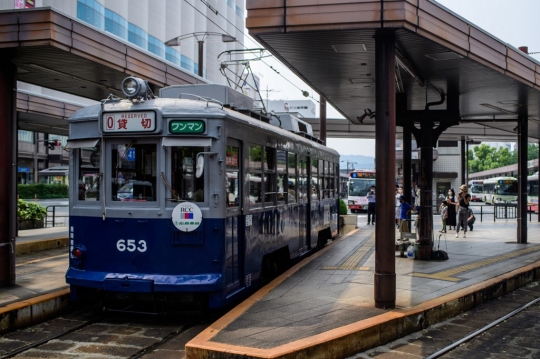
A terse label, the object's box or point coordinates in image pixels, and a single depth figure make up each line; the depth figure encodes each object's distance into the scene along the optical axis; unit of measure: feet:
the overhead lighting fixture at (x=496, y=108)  47.70
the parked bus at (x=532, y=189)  147.54
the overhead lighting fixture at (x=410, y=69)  31.72
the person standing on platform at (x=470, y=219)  60.84
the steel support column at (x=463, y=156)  99.19
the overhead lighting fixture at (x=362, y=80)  37.81
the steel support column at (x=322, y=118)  69.05
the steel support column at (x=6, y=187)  29.86
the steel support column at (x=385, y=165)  24.93
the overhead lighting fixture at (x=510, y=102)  45.37
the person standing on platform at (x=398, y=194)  69.54
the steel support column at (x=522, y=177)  53.11
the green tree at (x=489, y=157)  286.25
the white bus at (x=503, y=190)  159.22
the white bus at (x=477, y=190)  198.80
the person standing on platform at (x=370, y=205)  76.56
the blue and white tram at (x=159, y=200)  24.04
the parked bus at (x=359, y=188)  118.32
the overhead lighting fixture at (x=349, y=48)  28.27
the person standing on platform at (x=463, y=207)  58.65
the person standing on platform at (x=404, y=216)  46.73
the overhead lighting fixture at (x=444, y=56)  29.71
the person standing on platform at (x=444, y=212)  62.23
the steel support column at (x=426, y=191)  40.19
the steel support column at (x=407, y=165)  49.39
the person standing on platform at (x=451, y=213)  61.41
